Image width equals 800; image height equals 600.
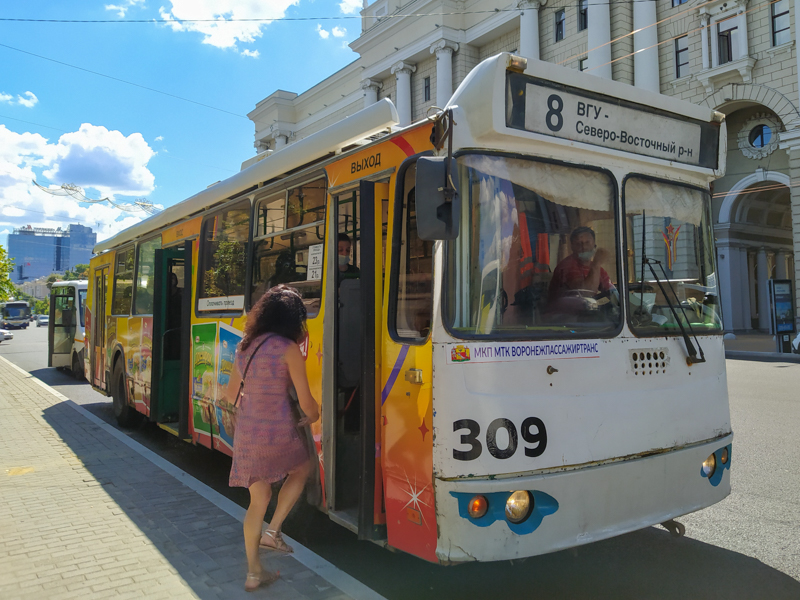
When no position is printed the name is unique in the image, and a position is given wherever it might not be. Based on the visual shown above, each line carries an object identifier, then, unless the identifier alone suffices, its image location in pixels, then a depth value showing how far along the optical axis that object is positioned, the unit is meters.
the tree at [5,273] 40.53
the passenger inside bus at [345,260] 4.48
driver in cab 3.78
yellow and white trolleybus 3.41
